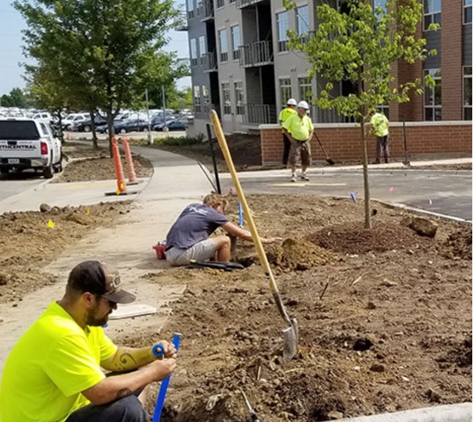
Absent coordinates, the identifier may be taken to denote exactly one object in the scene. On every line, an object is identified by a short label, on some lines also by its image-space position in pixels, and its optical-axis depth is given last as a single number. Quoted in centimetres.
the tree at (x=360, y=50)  900
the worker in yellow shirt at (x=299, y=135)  1747
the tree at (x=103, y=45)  2719
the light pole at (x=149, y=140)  4719
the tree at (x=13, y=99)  15100
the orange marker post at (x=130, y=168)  1881
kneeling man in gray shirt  855
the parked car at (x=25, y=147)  2355
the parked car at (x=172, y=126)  7331
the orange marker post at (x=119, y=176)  1708
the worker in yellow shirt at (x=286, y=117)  1920
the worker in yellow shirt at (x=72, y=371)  343
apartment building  2519
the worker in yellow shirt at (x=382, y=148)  2161
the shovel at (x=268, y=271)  490
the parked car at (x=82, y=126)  7769
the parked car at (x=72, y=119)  7888
